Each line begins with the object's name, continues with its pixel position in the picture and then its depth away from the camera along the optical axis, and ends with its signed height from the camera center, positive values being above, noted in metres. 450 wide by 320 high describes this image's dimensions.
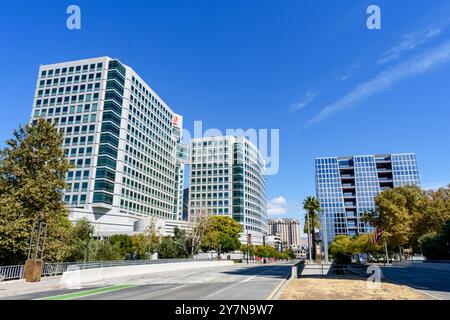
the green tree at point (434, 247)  44.59 -1.36
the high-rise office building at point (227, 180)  127.75 +23.46
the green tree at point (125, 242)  65.06 -1.54
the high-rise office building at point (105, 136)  78.06 +27.01
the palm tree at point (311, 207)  68.61 +6.42
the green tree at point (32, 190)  23.73 +3.62
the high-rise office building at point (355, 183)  125.88 +22.22
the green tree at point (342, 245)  84.16 -2.33
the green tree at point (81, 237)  35.72 -0.35
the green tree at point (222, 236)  73.79 -0.11
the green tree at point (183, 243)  57.81 -1.42
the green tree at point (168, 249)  54.12 -2.47
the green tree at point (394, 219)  53.69 +3.17
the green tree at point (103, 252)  37.94 -2.14
